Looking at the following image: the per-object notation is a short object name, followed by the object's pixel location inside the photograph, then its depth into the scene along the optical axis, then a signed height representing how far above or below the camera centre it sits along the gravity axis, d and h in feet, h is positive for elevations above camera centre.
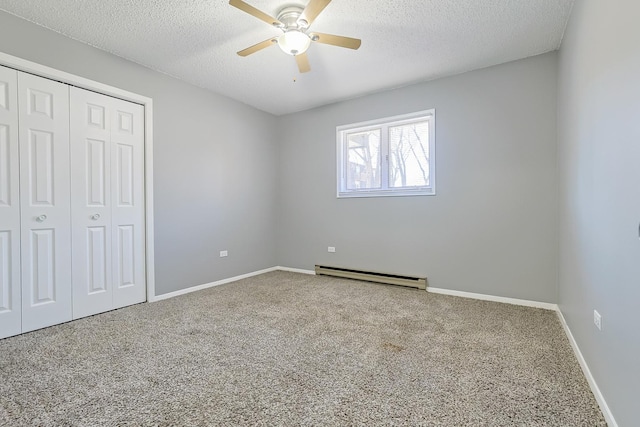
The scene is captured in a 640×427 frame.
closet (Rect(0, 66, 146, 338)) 7.75 +0.24
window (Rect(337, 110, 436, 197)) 12.16 +2.46
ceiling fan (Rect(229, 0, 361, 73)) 7.20 +4.58
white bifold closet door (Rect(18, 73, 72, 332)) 7.98 +0.26
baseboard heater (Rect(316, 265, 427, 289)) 12.08 -3.04
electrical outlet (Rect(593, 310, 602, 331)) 5.05 -1.98
